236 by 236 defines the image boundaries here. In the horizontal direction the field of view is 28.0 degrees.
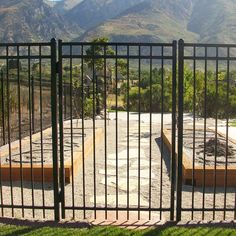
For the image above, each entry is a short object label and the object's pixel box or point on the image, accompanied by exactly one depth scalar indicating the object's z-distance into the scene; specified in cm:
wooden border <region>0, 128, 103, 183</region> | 775
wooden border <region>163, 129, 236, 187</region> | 752
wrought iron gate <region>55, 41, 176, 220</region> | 543
